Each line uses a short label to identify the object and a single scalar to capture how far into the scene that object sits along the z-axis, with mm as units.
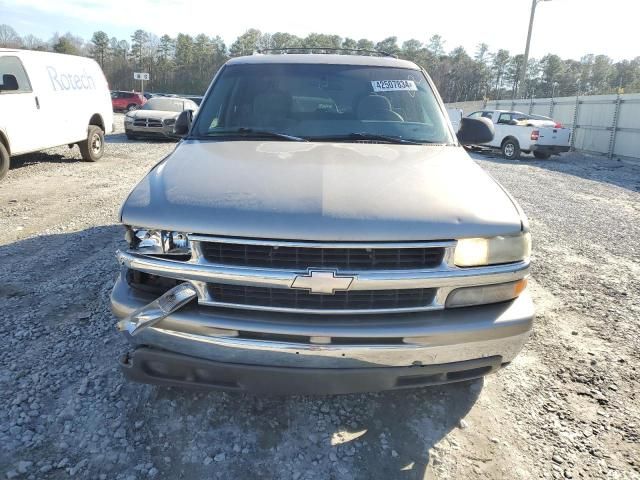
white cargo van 8188
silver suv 2020
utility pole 26505
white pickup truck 16219
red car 33719
